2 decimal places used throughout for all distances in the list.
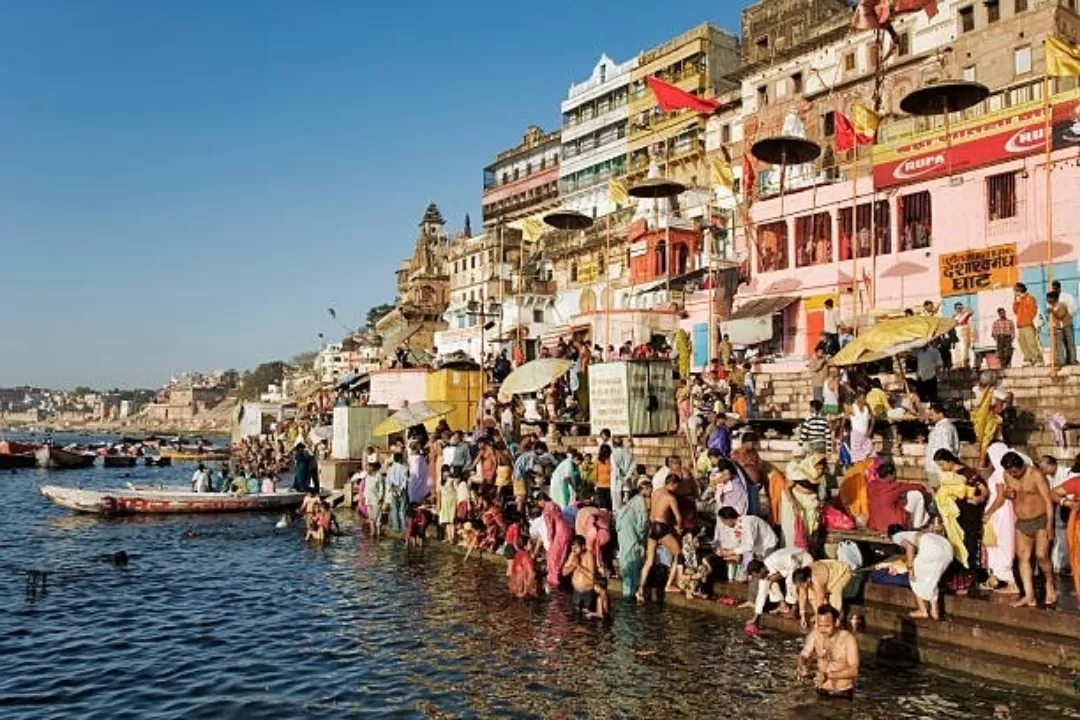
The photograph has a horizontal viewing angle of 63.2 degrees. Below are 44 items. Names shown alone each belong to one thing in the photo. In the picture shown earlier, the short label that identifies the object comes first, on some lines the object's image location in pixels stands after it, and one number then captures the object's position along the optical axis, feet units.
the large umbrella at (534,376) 71.15
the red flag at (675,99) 101.30
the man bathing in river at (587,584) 40.32
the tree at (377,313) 372.62
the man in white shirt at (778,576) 35.86
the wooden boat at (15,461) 187.32
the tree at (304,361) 550.69
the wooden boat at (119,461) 197.16
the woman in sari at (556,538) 44.65
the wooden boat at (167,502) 90.48
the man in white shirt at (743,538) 39.04
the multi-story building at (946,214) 73.46
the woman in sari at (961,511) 33.37
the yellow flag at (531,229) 106.32
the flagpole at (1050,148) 48.93
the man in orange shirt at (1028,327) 53.47
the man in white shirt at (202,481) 96.94
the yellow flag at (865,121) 86.63
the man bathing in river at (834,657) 28.55
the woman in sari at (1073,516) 30.42
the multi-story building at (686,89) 160.66
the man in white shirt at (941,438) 41.78
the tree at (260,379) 550.36
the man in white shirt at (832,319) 84.62
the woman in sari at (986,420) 43.50
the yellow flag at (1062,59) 61.16
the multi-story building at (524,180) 210.38
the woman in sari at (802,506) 38.04
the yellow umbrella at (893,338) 48.70
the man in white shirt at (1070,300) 67.77
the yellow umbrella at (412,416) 87.92
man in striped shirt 47.47
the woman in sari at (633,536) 41.86
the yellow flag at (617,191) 107.96
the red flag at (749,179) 116.38
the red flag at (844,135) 101.24
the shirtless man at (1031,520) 30.99
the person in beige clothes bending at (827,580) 33.06
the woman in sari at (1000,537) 32.01
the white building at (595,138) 178.40
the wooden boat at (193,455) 212.23
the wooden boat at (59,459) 190.08
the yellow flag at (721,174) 102.53
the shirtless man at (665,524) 41.93
